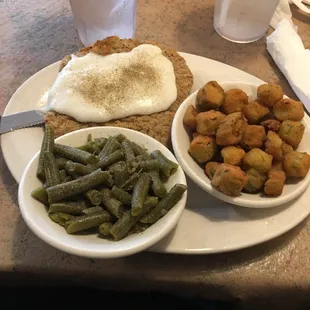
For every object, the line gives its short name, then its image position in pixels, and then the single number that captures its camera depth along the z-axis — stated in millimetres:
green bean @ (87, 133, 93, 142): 256
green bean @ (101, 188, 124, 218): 217
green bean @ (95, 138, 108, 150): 248
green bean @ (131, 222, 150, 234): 217
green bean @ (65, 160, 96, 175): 228
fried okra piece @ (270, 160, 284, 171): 253
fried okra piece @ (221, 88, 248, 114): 268
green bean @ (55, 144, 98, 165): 234
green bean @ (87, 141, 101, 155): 246
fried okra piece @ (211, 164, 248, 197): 231
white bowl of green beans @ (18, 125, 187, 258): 208
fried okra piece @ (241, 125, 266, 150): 254
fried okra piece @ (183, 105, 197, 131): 268
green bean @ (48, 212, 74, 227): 215
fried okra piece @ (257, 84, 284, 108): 268
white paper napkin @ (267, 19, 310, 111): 343
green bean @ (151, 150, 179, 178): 233
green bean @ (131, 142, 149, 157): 247
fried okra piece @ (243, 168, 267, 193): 243
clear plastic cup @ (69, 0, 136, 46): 345
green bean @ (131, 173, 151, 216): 212
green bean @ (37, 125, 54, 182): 228
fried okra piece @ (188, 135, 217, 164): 253
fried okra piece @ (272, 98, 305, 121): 266
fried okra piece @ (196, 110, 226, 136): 256
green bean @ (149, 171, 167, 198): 224
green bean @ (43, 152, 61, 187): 224
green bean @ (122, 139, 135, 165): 237
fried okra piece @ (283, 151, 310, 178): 246
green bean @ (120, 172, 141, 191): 227
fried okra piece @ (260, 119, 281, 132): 262
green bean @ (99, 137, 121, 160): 240
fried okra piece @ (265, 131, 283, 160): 250
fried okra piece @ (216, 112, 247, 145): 247
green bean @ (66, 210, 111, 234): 211
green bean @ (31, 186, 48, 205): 219
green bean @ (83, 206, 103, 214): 217
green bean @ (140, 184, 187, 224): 218
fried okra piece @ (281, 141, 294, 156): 254
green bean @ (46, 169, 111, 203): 217
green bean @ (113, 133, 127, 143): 251
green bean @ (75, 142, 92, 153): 248
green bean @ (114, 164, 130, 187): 229
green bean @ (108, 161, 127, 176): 232
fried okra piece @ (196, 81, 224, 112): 267
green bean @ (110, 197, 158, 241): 211
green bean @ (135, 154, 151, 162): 239
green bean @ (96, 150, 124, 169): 233
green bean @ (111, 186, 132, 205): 222
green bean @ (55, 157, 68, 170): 235
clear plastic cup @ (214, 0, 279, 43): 372
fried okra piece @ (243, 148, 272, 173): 243
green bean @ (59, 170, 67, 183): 230
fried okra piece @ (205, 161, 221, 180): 248
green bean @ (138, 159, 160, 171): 234
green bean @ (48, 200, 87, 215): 216
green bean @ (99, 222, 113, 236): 213
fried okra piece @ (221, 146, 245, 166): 245
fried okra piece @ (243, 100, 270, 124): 267
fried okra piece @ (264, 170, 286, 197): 241
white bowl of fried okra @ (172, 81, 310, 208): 243
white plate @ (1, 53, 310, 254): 238
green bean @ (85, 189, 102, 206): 221
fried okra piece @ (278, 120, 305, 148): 258
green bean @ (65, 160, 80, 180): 229
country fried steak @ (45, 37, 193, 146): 285
